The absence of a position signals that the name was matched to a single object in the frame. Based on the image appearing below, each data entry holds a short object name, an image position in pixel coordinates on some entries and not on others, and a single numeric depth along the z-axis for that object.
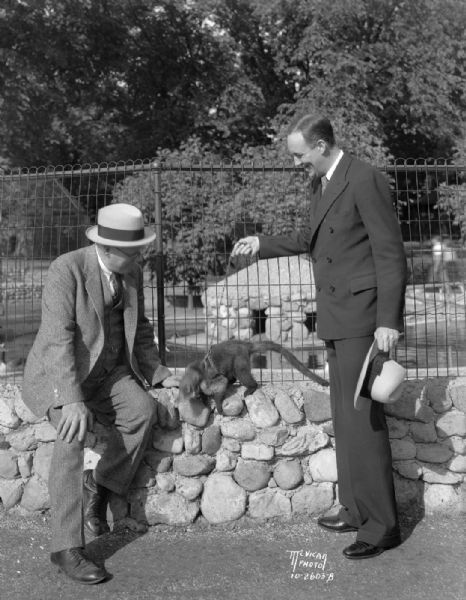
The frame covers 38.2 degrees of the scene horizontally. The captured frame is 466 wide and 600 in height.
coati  4.34
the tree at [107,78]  20.25
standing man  3.65
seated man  3.65
